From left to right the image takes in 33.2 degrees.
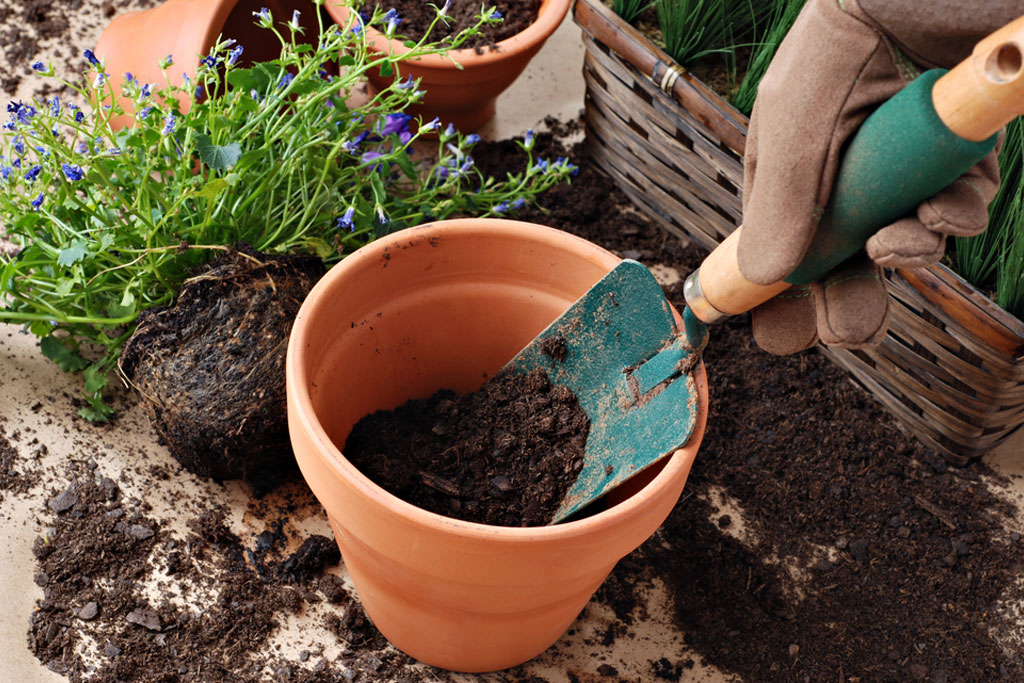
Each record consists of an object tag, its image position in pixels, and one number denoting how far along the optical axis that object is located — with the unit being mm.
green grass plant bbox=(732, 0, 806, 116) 818
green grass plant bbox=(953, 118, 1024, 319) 762
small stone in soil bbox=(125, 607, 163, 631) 727
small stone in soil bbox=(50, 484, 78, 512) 757
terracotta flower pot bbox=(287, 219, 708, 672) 634
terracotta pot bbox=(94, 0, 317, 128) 825
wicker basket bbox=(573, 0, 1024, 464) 761
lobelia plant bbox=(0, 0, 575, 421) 730
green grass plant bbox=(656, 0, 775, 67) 845
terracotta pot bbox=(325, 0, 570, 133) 864
